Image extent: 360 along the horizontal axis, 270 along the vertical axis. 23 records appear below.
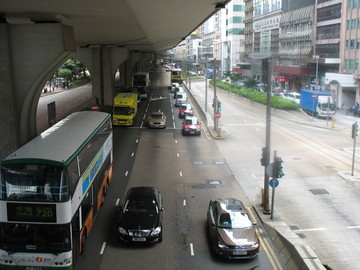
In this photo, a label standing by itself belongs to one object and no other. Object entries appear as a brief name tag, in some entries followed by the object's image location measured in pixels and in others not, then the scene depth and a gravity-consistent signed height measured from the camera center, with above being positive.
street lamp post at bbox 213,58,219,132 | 35.19 -4.95
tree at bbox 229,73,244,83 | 86.86 -3.82
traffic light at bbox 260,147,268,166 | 17.09 -3.93
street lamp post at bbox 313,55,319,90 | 57.59 -0.74
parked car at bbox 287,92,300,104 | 58.97 -5.37
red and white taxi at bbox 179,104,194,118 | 40.85 -5.03
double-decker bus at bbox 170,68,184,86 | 84.11 -3.57
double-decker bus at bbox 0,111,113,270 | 10.61 -3.68
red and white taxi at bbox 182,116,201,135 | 33.94 -5.35
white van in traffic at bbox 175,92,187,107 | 51.72 -4.83
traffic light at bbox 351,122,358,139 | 22.80 -3.77
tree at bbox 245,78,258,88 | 72.85 -4.18
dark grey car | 12.78 -5.34
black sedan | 13.50 -5.11
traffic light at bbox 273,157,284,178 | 16.14 -4.08
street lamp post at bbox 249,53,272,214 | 16.80 -3.81
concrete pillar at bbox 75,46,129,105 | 44.84 -0.81
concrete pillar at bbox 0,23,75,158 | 17.12 +0.15
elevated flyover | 14.34 +1.16
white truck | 59.25 -3.18
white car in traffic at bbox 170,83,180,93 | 67.97 -4.66
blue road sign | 16.08 -4.61
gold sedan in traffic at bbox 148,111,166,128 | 36.50 -5.28
